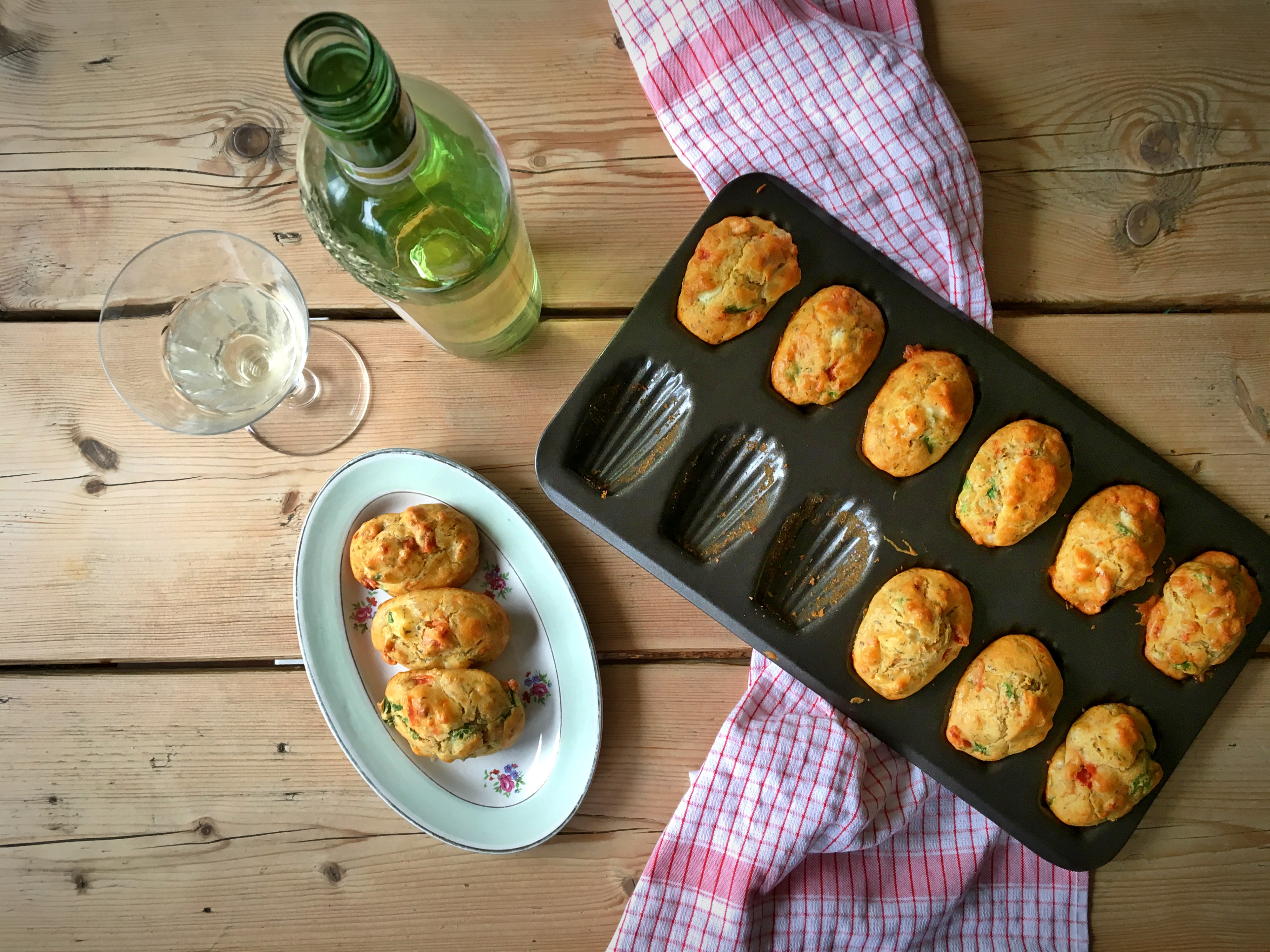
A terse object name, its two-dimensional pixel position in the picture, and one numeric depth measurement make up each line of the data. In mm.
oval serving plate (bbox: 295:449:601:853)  514
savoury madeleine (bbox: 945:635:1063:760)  472
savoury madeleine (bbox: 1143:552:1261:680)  479
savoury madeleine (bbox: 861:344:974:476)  478
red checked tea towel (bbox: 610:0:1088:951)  514
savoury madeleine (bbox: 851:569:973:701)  472
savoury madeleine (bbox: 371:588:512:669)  495
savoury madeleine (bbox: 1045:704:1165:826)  476
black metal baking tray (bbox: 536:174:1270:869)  488
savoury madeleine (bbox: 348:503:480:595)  498
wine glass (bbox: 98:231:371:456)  468
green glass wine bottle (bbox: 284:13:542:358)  329
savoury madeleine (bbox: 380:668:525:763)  490
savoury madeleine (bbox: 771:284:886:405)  484
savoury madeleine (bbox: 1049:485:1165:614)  477
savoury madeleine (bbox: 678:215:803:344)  486
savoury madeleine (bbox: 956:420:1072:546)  474
